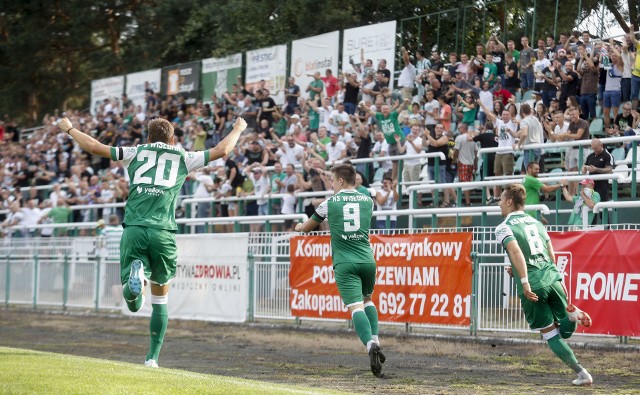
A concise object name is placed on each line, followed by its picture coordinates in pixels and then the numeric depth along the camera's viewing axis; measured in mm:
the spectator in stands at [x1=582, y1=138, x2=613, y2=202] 18406
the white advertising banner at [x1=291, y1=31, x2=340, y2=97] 30469
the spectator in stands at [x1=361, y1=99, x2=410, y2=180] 24297
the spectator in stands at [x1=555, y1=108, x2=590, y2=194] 20406
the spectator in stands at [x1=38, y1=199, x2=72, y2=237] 30300
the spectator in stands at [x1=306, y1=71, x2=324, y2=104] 29578
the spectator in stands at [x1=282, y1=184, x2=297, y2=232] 23812
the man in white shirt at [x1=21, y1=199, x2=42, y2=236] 31625
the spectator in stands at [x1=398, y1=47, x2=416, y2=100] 28000
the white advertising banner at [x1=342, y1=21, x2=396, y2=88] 27859
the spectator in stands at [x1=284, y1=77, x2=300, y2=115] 30344
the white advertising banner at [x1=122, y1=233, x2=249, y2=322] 21109
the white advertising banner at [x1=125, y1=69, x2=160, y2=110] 38188
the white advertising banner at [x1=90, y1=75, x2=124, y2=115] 40500
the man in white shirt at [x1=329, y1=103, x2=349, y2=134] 27016
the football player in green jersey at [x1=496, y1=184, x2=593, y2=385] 11086
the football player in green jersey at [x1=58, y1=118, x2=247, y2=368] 10773
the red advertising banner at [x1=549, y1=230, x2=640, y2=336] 14438
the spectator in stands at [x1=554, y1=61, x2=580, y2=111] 22469
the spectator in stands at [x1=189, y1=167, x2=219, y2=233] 27031
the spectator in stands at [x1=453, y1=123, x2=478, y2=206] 22234
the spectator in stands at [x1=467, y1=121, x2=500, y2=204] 21859
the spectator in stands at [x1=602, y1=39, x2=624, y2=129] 21875
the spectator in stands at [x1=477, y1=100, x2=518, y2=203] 21281
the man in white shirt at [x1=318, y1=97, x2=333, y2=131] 27781
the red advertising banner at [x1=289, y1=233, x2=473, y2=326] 16938
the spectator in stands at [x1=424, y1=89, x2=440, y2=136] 24516
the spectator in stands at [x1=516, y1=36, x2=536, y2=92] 24484
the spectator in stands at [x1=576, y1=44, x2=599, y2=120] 22141
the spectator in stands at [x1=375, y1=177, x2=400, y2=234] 21844
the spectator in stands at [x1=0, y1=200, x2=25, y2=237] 31500
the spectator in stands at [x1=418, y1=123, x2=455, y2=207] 22875
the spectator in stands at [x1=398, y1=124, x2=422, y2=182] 23125
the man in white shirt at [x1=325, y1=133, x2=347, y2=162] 25453
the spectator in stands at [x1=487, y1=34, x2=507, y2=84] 25438
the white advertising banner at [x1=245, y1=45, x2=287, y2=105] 32344
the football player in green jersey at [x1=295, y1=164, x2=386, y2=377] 12453
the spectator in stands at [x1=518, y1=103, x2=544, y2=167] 20672
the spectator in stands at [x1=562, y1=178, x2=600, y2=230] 16781
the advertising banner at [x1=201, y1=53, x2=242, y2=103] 34312
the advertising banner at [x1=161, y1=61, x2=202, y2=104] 35906
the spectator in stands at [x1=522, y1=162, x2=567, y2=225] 17375
